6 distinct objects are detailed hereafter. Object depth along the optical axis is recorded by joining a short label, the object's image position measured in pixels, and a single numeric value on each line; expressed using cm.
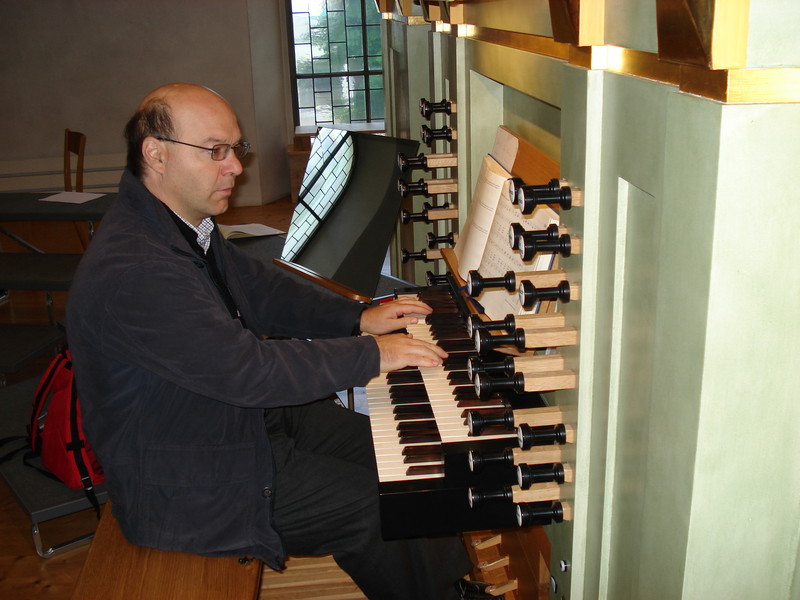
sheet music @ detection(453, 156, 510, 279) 214
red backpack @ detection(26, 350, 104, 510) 245
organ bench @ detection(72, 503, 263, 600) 184
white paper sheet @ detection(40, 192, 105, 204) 521
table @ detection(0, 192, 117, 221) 491
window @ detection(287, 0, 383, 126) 879
